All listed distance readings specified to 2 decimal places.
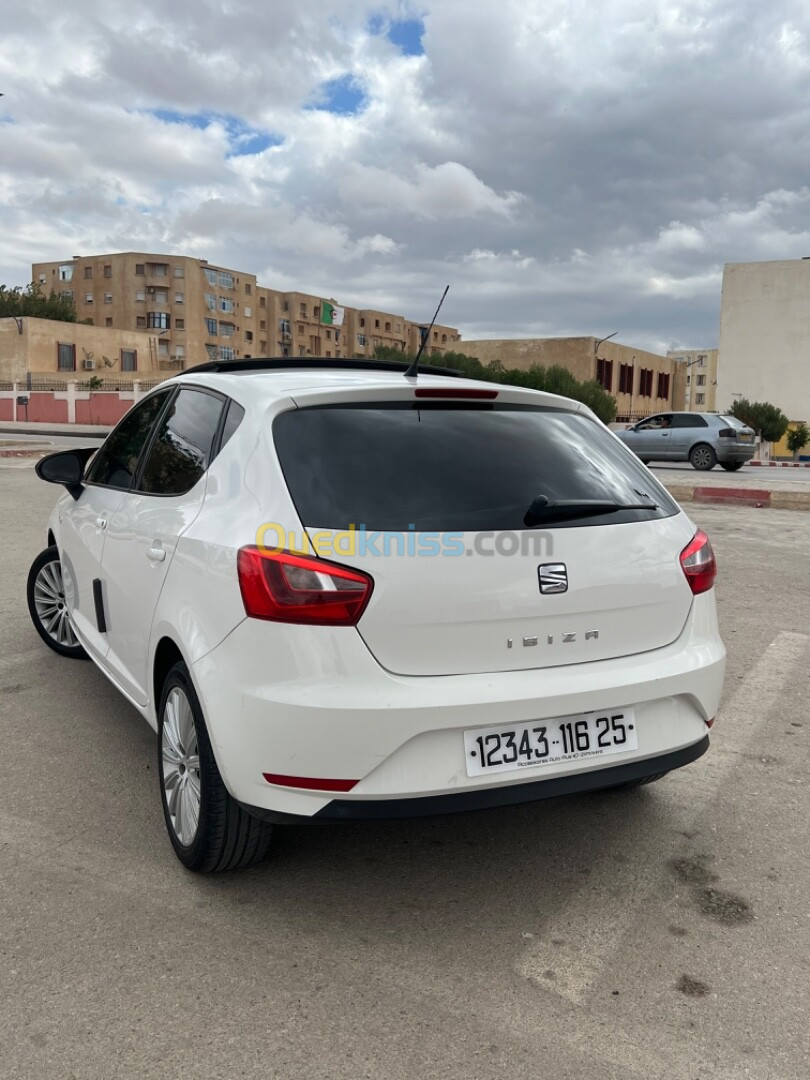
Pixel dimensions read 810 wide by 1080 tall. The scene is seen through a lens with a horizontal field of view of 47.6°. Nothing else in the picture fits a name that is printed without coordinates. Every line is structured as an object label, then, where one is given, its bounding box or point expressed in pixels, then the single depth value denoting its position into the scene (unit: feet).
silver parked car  74.95
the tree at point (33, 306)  272.10
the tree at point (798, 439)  149.07
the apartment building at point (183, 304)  315.58
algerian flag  383.45
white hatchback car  8.19
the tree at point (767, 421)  150.20
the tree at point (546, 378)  164.66
